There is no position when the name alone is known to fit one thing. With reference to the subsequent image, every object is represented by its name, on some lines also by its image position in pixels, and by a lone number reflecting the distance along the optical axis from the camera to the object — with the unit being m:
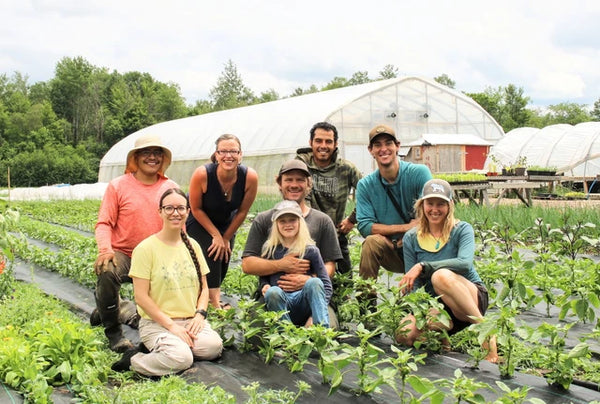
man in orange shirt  3.70
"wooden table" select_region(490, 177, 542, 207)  10.36
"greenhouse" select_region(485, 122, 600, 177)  20.42
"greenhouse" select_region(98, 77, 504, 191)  18.23
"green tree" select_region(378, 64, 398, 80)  54.75
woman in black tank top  4.18
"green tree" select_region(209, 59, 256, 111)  56.25
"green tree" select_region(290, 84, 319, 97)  58.91
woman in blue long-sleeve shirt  3.27
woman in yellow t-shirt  3.30
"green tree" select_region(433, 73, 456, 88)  57.41
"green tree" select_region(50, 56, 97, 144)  50.47
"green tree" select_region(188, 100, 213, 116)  47.00
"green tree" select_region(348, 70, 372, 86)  57.81
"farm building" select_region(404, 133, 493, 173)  18.95
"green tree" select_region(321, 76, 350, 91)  55.43
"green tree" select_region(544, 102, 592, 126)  48.36
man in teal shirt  4.07
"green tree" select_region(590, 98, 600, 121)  46.97
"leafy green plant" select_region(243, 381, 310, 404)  2.44
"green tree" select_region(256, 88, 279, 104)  57.64
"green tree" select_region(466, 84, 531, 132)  41.03
